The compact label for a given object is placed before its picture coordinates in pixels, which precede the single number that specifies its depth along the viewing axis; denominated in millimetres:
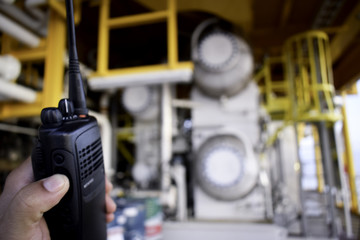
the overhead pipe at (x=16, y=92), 1397
